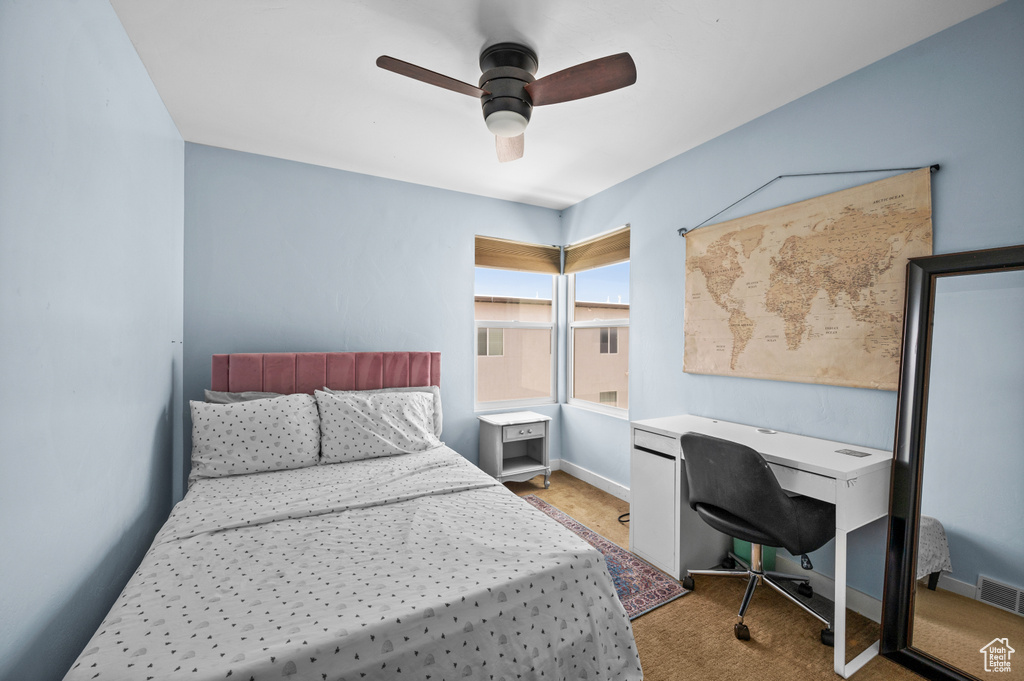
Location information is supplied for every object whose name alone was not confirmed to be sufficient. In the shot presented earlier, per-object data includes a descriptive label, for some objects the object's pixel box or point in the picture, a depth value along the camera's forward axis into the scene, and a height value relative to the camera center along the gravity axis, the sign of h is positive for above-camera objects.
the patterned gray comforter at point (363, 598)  1.06 -0.82
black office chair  1.80 -0.76
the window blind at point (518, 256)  3.91 +0.67
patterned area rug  2.13 -1.36
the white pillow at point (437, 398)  3.23 -0.57
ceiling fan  1.63 +0.99
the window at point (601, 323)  3.64 +0.05
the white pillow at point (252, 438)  2.29 -0.66
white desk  1.71 -0.61
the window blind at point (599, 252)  3.56 +0.68
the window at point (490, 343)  3.95 -0.16
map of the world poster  1.91 +0.25
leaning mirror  1.52 -0.53
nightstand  3.53 -1.03
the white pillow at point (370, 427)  2.55 -0.65
